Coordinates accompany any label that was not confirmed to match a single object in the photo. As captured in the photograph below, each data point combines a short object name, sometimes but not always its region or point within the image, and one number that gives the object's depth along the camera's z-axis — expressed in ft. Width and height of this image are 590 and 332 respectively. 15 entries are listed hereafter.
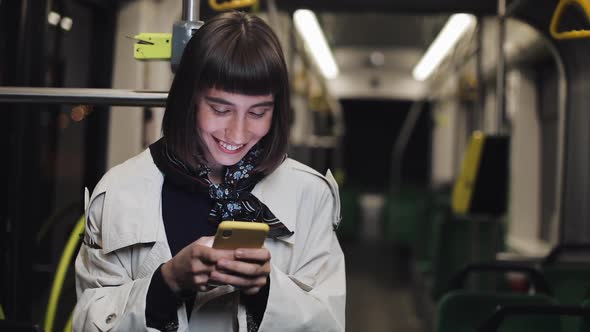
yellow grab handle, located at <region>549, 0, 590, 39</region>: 5.65
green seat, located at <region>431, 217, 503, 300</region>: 14.79
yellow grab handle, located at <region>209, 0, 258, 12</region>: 5.71
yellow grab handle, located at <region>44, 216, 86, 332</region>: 6.08
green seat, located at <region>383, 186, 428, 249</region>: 27.27
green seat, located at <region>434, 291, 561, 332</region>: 8.36
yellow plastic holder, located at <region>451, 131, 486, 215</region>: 11.51
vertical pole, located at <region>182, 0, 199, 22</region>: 4.82
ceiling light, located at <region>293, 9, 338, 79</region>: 14.98
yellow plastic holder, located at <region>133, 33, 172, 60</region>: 5.01
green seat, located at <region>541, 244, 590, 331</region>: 10.16
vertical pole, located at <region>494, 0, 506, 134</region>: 11.25
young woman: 3.80
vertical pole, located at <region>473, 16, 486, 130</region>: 14.25
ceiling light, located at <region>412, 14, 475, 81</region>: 16.03
